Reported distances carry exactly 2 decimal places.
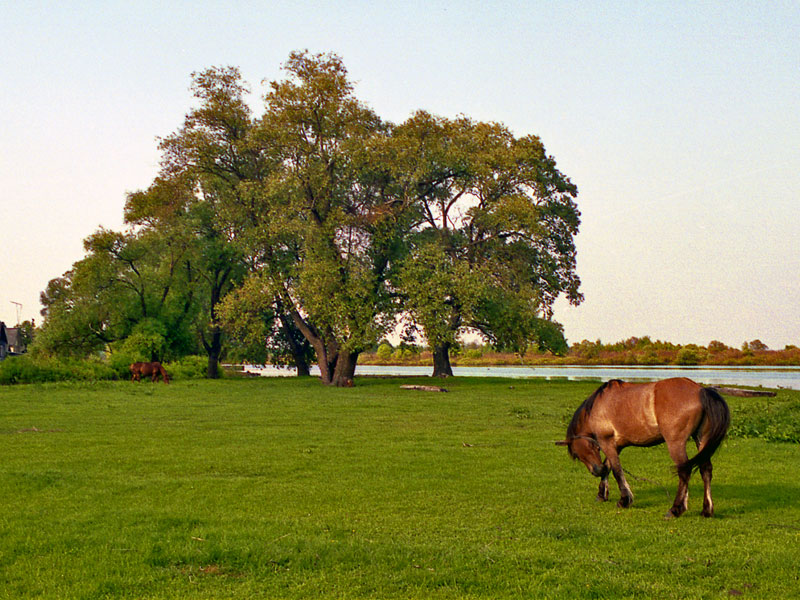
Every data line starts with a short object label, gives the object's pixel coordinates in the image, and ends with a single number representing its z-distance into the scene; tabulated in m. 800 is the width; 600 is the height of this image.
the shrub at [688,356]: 94.25
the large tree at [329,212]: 38.00
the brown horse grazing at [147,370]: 45.09
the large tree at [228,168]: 42.62
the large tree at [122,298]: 47.62
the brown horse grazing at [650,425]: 8.61
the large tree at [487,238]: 37.47
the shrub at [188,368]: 53.55
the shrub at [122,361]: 47.91
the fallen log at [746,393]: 31.31
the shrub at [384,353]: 130.35
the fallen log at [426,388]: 37.05
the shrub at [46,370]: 43.19
